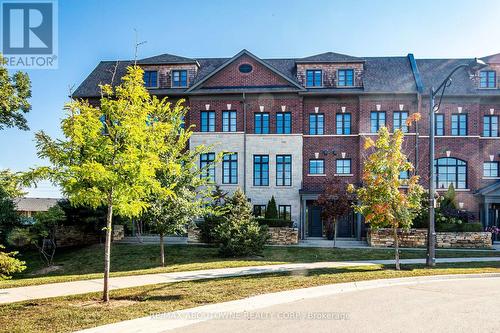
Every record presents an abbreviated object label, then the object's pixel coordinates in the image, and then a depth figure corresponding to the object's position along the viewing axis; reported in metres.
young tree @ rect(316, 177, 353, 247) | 23.77
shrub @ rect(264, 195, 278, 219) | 27.84
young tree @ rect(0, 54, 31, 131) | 31.70
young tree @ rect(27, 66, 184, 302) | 10.35
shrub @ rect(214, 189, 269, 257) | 20.62
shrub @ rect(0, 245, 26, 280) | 8.98
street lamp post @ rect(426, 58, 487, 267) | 17.30
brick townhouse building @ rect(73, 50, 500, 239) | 28.94
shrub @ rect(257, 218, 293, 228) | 26.42
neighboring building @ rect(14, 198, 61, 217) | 53.50
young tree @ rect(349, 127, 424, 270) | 16.33
